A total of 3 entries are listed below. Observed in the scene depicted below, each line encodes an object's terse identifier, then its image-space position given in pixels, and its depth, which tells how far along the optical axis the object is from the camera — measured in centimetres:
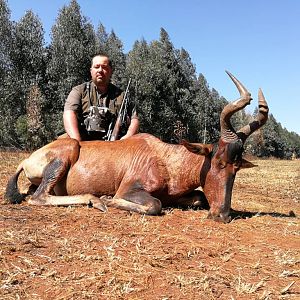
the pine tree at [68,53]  2922
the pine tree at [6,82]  2696
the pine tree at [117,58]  3477
